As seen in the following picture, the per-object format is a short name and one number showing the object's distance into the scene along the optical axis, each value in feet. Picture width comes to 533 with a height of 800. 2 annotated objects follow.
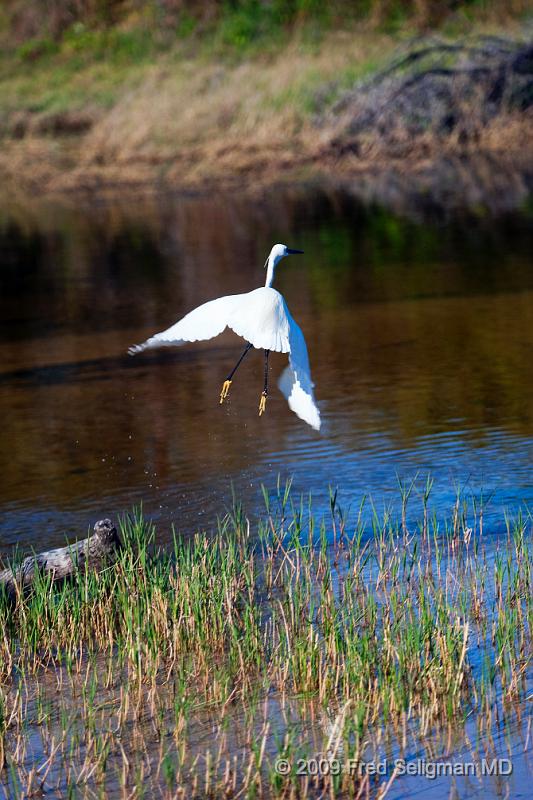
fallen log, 40.52
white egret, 40.37
